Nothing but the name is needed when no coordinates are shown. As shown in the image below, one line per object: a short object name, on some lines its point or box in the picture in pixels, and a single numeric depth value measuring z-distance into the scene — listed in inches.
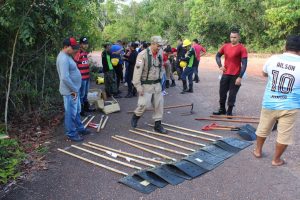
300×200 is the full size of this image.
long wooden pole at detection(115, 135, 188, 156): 239.3
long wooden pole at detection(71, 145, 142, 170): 221.3
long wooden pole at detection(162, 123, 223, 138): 273.0
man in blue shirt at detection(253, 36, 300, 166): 201.6
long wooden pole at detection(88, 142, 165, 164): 226.9
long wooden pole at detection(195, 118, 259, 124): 307.4
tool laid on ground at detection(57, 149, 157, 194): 191.9
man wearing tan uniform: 280.8
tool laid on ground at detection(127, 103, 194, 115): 367.5
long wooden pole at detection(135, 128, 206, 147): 255.0
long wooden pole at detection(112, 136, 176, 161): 233.3
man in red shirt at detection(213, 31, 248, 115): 306.7
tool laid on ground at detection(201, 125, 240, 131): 284.8
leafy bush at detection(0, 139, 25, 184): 203.8
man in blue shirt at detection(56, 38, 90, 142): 255.0
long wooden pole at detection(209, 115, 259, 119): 321.7
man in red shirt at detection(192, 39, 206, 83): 511.5
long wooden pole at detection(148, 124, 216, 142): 264.4
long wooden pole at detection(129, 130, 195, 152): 247.9
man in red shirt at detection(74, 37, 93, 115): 333.4
